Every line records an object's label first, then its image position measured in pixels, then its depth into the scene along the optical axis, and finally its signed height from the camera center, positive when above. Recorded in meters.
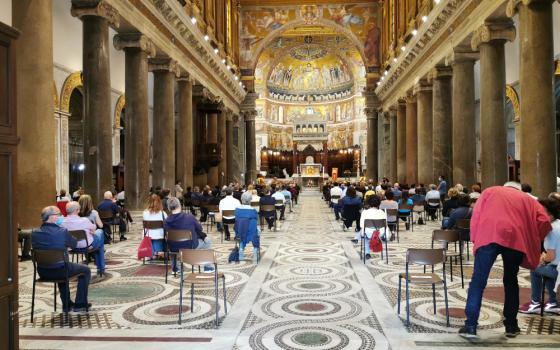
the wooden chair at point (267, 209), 11.98 -0.81
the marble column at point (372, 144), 33.31 +2.25
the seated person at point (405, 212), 11.78 -0.92
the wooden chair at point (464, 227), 7.48 -0.87
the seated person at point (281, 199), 14.97 -0.77
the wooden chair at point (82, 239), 6.39 -0.87
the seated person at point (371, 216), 8.29 -0.72
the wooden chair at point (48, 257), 4.86 -0.79
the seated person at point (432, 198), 13.72 -0.68
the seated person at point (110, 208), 9.82 -0.60
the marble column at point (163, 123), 16.95 +2.02
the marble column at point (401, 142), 25.16 +1.79
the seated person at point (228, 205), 10.14 -0.59
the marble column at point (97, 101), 11.23 +1.92
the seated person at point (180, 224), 6.97 -0.68
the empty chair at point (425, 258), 4.92 -0.88
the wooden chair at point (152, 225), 7.43 -0.73
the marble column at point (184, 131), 19.39 +1.98
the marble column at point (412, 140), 22.47 +1.67
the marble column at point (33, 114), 8.11 +1.17
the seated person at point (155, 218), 7.66 -0.67
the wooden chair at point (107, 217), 9.60 -0.77
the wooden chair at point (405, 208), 11.69 -0.83
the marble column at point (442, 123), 17.94 +1.97
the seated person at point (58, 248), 5.04 -0.74
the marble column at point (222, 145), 27.20 +1.99
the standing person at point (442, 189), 16.05 -0.49
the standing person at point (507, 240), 4.23 -0.60
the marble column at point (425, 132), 19.70 +1.80
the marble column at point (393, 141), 28.09 +2.08
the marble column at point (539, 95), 9.72 +1.63
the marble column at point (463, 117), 15.60 +1.92
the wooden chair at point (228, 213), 10.05 -0.75
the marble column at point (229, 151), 30.25 +1.75
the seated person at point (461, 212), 7.81 -0.64
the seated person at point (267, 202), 12.09 -0.64
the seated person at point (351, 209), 11.45 -0.81
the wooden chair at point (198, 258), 5.00 -0.86
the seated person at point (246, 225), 8.30 -0.85
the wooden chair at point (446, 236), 6.68 -0.87
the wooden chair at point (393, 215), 10.09 -0.86
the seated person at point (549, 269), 4.78 -1.00
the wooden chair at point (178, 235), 6.74 -0.81
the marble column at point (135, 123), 14.07 +1.70
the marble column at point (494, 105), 12.77 +1.88
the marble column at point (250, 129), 35.56 +3.71
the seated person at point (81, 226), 6.61 -0.65
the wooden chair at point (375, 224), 8.05 -0.83
